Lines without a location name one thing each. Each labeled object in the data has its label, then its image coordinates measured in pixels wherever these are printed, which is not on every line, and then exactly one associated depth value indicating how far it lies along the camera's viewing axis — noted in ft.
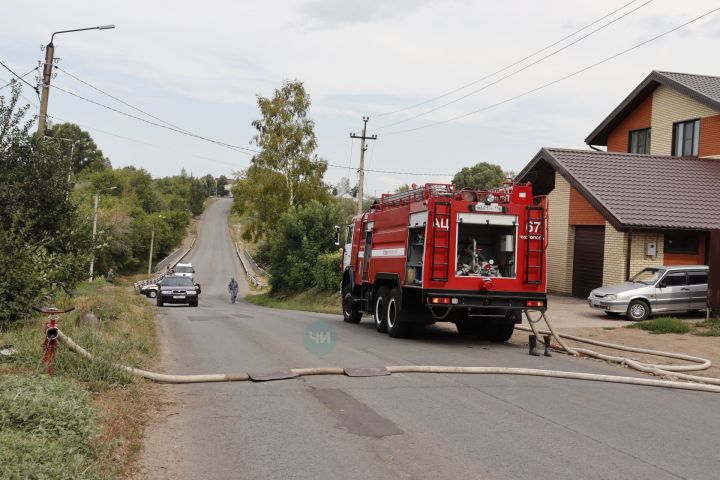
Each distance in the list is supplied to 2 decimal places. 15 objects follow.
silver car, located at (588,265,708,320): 66.69
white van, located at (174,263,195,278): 190.90
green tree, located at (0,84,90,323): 43.50
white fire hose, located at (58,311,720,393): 30.50
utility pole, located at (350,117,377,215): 117.80
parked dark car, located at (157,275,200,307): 108.58
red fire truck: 45.24
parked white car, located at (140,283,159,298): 151.23
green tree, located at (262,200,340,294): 132.36
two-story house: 77.51
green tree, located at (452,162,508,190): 233.14
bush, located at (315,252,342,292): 120.57
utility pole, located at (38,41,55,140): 58.39
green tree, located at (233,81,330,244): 159.74
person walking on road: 147.43
